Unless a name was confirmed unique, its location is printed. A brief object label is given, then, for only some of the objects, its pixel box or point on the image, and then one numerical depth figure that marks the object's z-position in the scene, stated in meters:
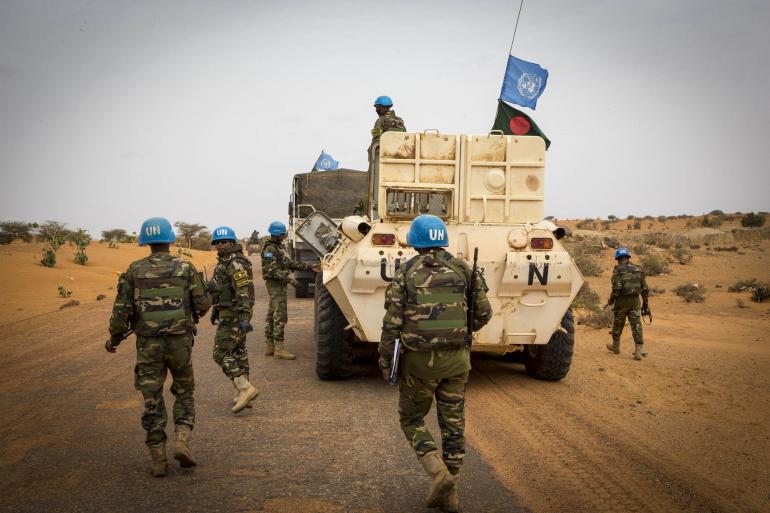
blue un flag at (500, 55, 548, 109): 9.49
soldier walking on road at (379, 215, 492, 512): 3.60
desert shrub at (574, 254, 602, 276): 21.27
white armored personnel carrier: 5.92
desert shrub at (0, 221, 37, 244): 31.22
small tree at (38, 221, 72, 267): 19.75
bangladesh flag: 8.55
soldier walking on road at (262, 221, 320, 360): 8.04
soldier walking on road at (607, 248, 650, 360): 8.44
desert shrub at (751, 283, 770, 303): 14.73
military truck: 14.09
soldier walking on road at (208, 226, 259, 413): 5.57
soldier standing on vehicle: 7.45
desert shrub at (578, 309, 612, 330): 11.59
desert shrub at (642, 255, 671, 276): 20.44
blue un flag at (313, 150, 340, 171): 19.17
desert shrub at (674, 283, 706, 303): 15.36
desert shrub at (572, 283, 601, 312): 13.84
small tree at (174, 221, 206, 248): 48.47
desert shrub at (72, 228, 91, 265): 22.30
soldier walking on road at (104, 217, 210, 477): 4.16
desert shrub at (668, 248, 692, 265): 22.79
